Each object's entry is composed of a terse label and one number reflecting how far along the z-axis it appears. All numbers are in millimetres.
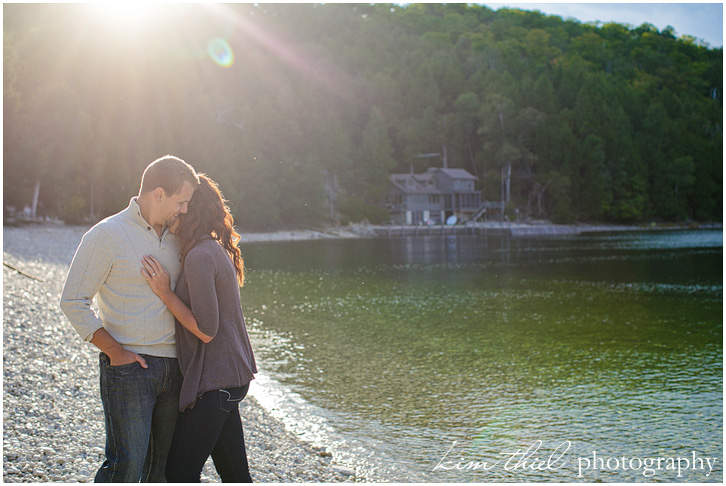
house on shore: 82375
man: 3006
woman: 3121
